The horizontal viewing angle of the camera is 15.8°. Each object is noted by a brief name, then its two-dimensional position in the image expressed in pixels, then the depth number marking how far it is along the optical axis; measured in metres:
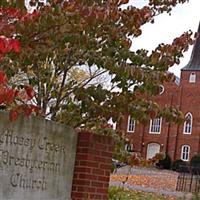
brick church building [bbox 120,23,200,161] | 65.78
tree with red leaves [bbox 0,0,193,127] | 8.97
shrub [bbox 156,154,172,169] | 60.26
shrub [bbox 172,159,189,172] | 51.76
